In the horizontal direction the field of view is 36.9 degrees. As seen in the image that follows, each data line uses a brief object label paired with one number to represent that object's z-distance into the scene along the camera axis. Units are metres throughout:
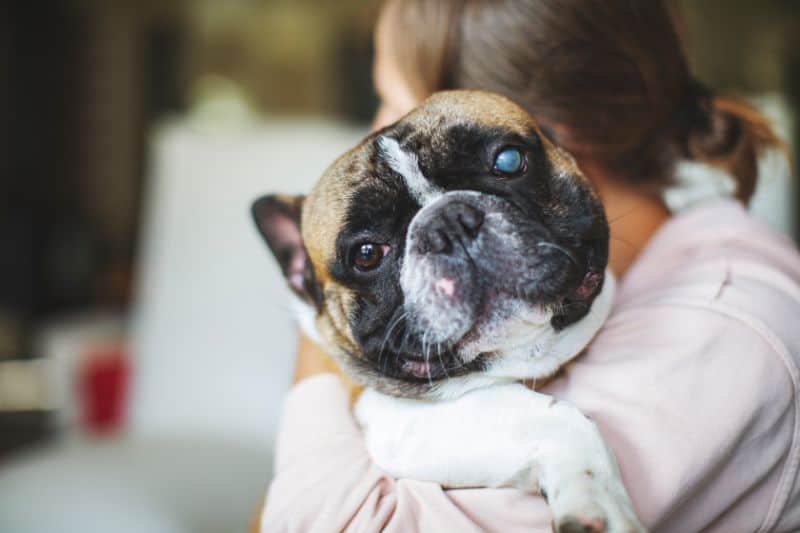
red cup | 1.54
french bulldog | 0.52
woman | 0.52
